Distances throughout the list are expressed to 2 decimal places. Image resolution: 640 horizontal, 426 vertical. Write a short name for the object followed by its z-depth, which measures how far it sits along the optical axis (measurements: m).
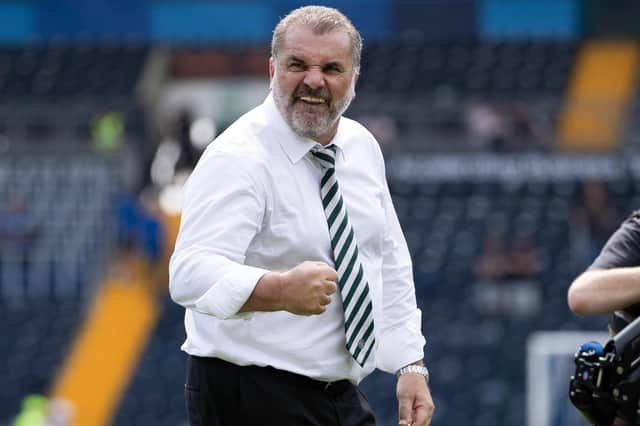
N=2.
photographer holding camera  7.39
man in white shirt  6.59
